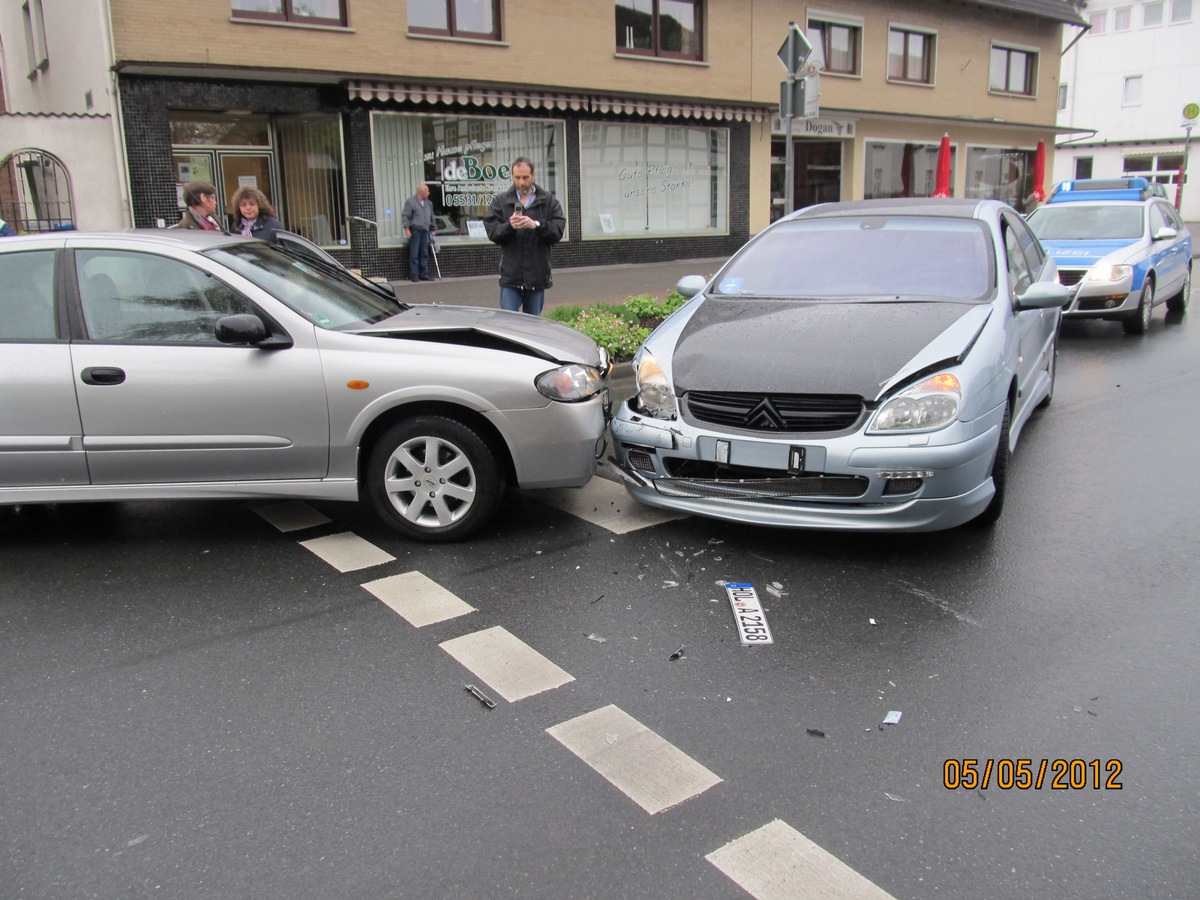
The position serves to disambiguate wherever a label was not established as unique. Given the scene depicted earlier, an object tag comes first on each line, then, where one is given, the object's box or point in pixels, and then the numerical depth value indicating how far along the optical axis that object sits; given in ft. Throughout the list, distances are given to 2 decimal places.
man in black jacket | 28.25
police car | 36.19
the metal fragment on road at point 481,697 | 11.34
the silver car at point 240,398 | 15.75
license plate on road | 12.90
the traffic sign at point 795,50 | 32.50
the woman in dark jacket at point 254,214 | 29.09
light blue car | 14.38
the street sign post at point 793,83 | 32.55
